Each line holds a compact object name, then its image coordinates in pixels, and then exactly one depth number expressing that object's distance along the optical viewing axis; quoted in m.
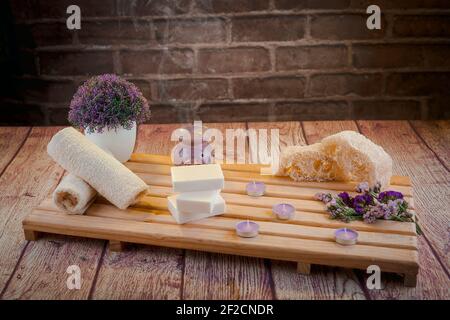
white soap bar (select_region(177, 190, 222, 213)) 1.79
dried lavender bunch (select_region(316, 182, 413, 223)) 1.83
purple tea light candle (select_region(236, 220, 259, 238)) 1.75
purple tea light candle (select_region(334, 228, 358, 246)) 1.70
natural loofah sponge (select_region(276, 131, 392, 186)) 1.95
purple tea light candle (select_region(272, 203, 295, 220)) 1.83
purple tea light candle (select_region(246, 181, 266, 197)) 1.99
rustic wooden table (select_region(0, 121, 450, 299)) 1.65
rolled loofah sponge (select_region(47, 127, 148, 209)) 1.88
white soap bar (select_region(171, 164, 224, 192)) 1.76
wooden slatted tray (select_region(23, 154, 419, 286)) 1.67
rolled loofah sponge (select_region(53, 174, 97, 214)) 1.86
